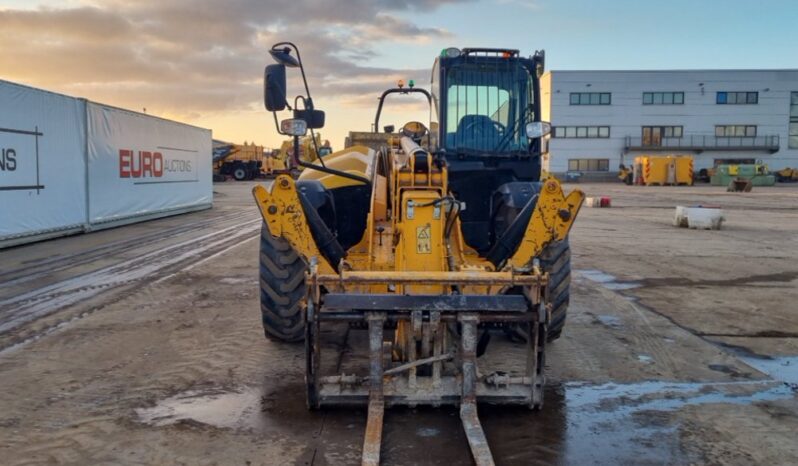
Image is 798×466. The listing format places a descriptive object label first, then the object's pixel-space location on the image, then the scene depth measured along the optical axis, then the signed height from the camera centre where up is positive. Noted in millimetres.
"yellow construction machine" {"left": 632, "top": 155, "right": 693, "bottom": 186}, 51625 +1232
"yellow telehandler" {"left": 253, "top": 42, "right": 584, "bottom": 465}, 4480 -572
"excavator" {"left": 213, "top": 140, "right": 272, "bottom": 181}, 50969 +1446
